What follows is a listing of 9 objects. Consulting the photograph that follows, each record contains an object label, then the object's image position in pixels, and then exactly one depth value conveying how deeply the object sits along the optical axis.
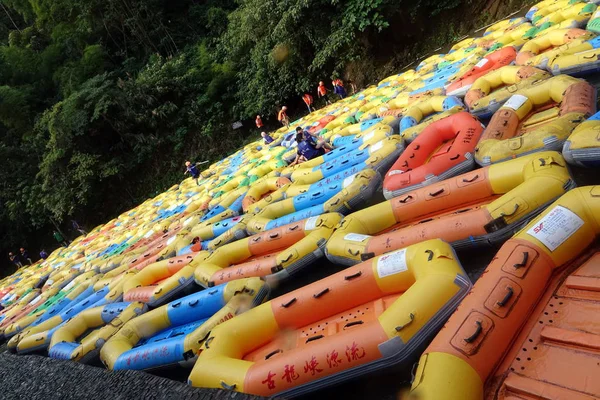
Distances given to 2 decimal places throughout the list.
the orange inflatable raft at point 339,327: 2.82
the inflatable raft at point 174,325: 4.16
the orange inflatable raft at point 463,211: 3.40
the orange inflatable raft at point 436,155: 4.79
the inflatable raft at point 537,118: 4.10
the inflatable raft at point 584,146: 3.47
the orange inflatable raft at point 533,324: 2.17
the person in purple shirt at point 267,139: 11.68
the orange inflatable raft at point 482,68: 6.74
